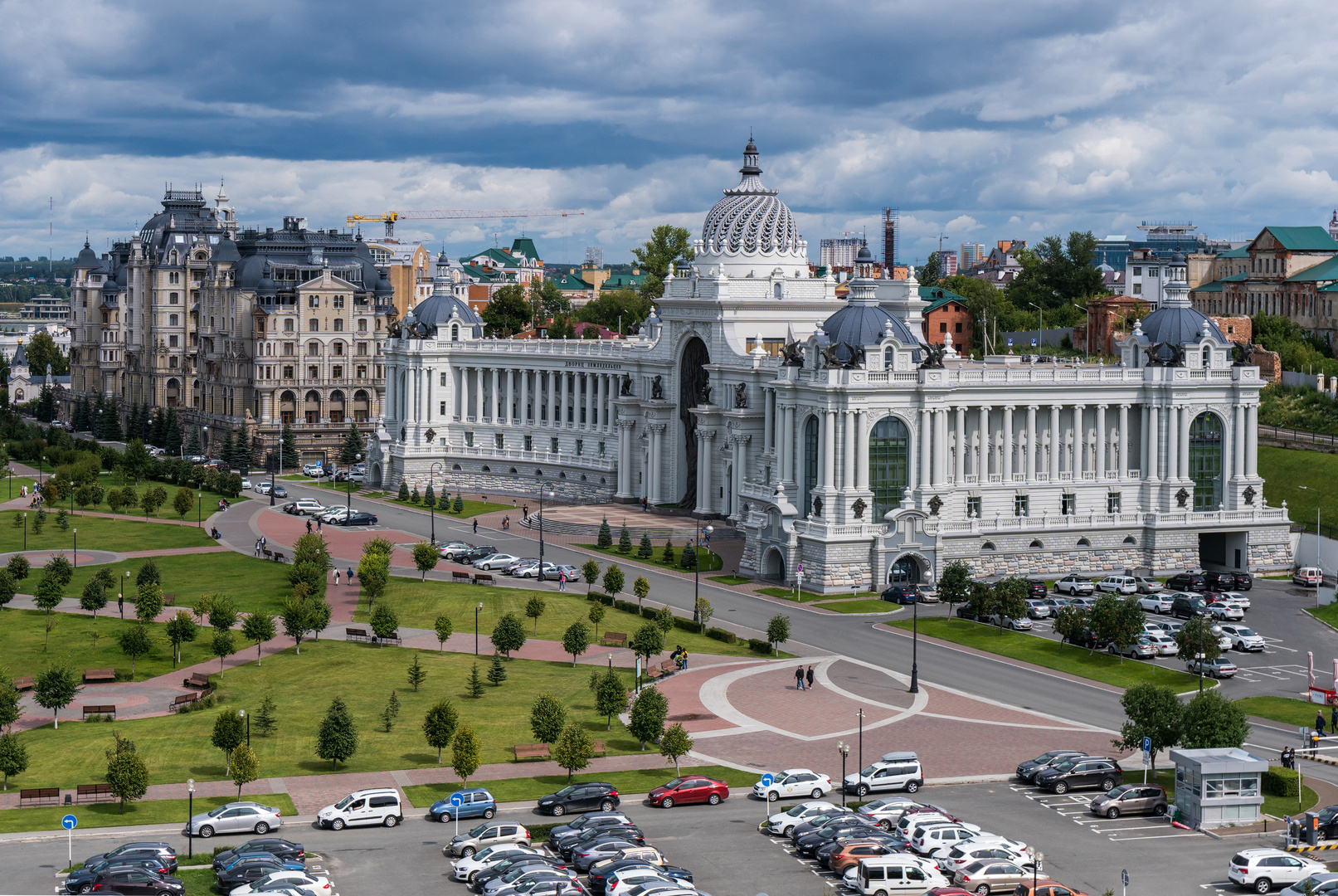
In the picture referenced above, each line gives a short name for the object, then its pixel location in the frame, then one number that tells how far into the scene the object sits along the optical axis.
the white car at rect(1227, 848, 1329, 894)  59.28
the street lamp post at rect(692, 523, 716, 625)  100.11
